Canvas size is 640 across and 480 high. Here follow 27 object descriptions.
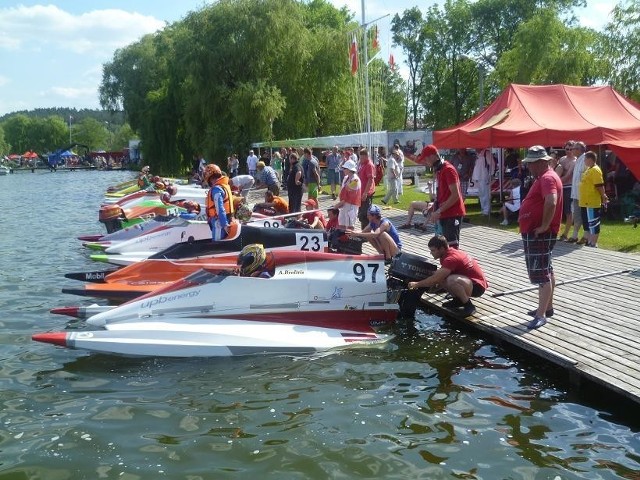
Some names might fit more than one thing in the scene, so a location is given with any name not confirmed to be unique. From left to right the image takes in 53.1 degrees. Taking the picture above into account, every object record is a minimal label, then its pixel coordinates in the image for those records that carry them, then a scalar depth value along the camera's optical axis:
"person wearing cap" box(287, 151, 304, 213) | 17.16
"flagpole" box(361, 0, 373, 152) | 23.05
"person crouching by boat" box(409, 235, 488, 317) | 8.16
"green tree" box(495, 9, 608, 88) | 39.66
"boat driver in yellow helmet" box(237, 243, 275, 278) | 7.93
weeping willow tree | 33.78
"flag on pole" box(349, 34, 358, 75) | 23.59
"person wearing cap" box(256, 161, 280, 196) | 18.06
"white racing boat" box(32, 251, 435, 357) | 7.35
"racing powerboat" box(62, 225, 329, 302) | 10.19
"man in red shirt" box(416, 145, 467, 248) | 8.91
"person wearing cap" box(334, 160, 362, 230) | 11.96
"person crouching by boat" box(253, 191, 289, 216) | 14.22
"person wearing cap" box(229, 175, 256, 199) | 19.50
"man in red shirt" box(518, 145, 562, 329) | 6.92
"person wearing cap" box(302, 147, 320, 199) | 18.83
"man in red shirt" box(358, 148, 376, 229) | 13.67
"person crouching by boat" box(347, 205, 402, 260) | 9.57
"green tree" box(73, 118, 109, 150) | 145.12
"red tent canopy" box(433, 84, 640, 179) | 14.29
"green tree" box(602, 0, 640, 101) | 28.36
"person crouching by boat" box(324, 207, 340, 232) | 12.03
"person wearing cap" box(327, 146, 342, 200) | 22.28
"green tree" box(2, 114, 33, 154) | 143.12
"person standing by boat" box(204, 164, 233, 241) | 9.83
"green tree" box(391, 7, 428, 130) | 64.12
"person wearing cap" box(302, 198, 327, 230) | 11.99
